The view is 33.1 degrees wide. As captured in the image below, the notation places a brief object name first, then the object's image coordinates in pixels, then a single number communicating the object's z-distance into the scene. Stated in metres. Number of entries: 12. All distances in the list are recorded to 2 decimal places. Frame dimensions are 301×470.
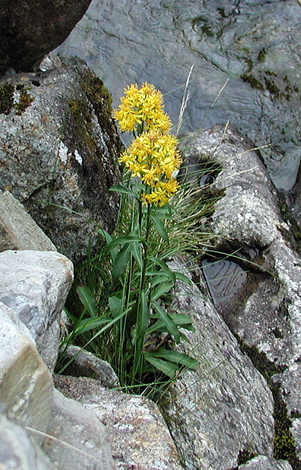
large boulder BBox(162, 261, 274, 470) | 2.76
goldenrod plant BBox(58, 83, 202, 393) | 2.35
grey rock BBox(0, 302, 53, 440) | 1.41
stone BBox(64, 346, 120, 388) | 2.67
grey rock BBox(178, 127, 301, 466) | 3.60
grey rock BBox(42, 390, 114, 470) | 1.59
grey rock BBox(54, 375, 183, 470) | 2.10
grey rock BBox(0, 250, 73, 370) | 1.91
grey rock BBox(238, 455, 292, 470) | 2.78
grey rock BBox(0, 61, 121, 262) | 3.00
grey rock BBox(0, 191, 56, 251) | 2.54
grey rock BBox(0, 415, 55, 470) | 1.22
